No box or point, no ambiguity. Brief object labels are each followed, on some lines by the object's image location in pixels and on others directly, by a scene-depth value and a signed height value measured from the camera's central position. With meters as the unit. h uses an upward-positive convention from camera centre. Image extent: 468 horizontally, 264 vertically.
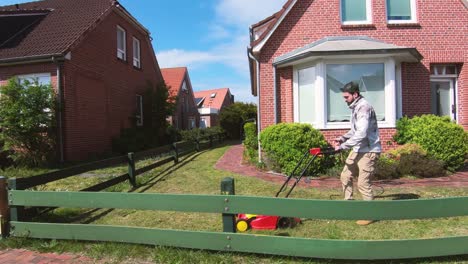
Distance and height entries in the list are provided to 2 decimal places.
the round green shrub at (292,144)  8.77 -0.50
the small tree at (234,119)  34.16 +0.63
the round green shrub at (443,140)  8.84 -0.50
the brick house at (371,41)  10.84 +2.41
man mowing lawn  4.96 -0.25
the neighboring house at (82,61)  12.82 +2.67
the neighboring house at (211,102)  42.78 +3.36
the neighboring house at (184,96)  33.59 +3.08
